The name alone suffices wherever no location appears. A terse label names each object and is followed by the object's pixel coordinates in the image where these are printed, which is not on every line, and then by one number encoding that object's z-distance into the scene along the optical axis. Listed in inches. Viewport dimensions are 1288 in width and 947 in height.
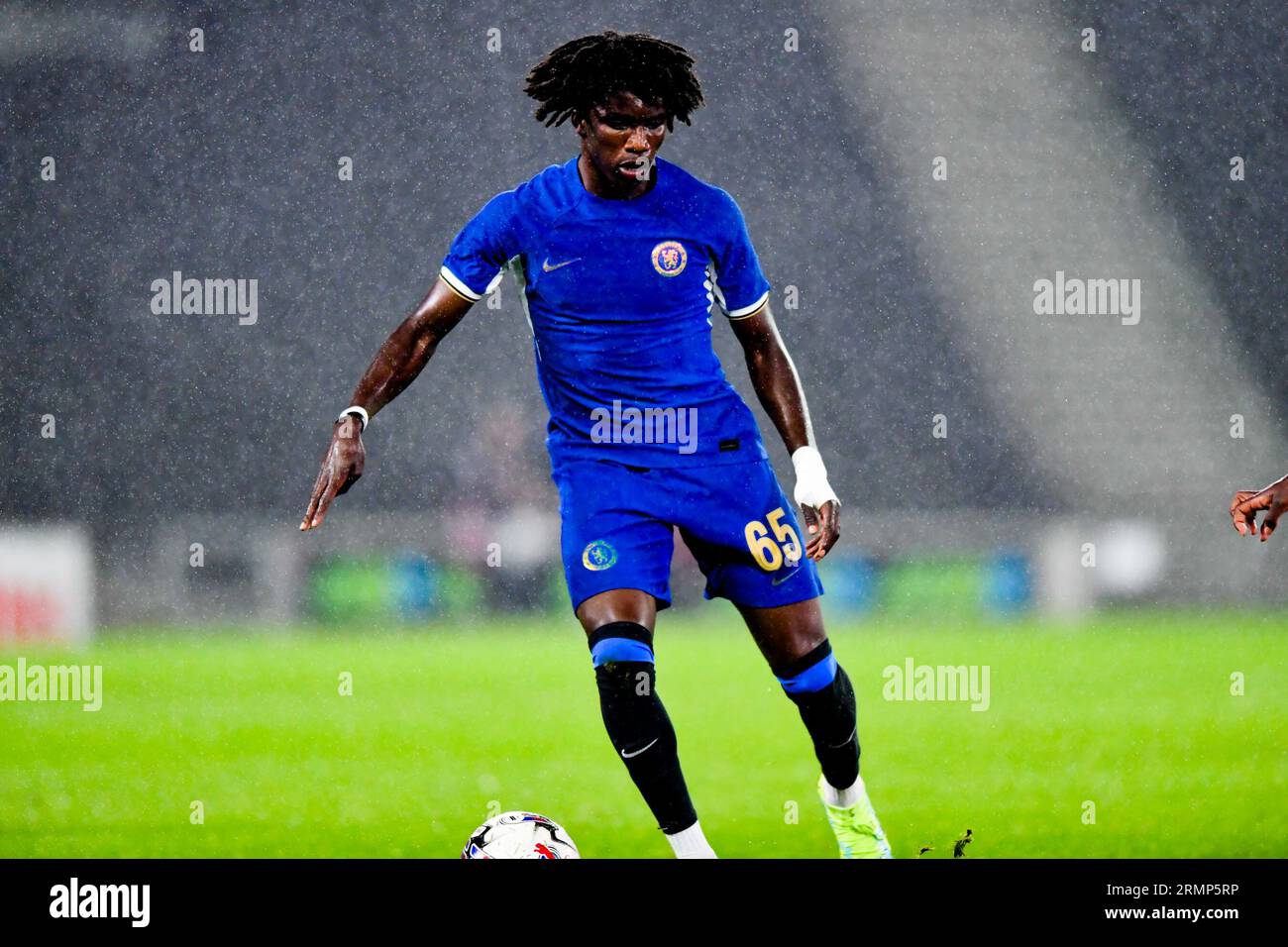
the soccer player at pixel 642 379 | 322.7
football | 305.0
